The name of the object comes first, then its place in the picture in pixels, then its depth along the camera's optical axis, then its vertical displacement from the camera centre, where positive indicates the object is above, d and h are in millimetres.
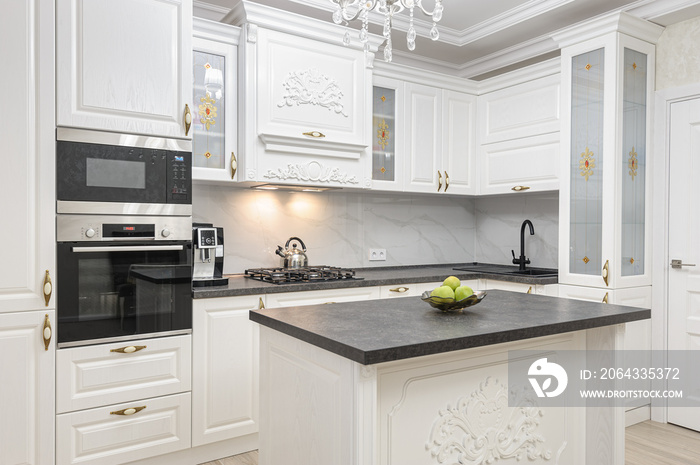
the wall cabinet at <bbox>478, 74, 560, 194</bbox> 3629 +710
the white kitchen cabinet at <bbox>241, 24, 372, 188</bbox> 3104 +767
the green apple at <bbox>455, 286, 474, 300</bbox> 1931 -236
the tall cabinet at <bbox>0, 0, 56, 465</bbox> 2252 -39
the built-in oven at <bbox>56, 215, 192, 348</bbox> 2391 -244
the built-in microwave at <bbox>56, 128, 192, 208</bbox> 2387 +294
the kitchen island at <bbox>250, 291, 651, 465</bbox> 1489 -521
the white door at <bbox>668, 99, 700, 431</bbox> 3242 -33
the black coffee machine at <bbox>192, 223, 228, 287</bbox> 2934 -159
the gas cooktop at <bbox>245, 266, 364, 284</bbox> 3163 -290
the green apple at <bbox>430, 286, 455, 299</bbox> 1910 -235
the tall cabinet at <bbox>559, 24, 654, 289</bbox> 3215 +455
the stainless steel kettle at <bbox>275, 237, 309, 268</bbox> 3518 -190
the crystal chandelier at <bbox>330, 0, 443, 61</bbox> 1801 +793
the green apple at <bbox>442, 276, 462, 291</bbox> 1984 -205
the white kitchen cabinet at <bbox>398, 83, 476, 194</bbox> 3877 +713
